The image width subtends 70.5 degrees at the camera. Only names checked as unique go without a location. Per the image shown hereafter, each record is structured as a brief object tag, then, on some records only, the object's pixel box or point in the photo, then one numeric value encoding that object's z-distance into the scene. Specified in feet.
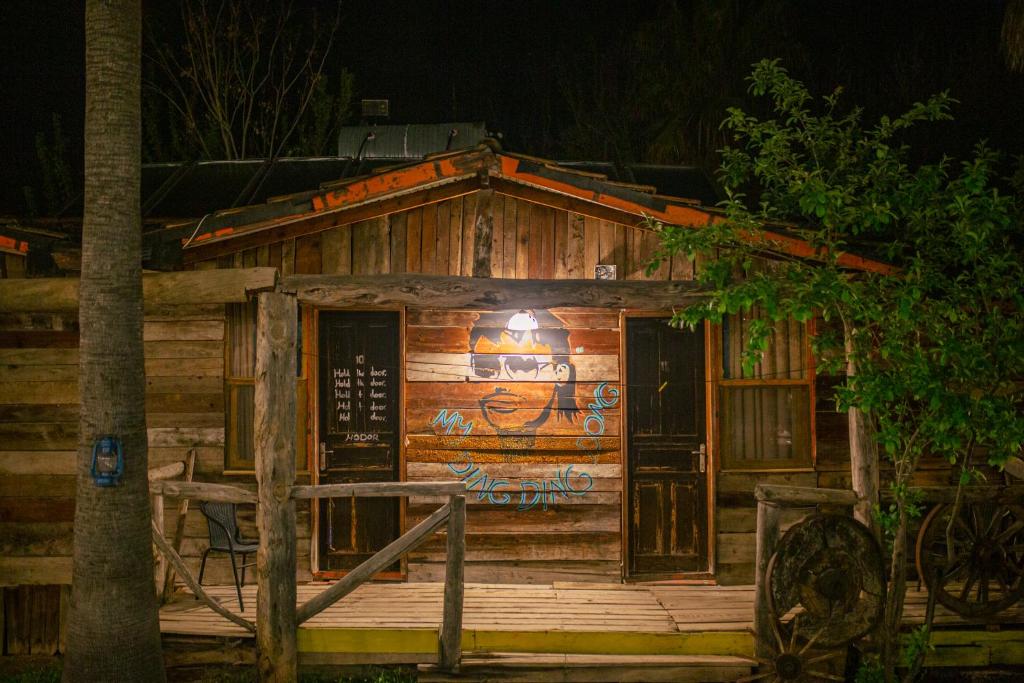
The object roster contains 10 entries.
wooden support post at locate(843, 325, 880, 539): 18.26
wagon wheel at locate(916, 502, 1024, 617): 19.53
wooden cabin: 22.34
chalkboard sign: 23.80
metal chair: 20.39
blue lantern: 15.79
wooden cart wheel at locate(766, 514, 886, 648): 17.87
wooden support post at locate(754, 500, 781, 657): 18.01
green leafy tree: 15.88
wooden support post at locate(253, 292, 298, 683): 17.83
